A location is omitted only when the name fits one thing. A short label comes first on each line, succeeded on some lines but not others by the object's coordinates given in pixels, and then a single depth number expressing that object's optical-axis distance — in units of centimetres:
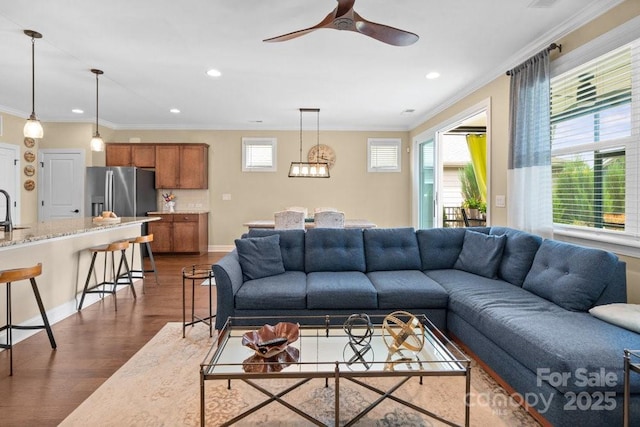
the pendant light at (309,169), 598
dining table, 525
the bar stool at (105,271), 363
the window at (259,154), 744
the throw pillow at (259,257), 309
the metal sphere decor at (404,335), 184
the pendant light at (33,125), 328
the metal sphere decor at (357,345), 180
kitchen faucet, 313
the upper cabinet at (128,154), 703
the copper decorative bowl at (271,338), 173
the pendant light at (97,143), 434
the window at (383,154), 753
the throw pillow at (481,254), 307
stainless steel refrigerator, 636
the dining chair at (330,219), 492
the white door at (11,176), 591
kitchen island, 283
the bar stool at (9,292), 236
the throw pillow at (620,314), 186
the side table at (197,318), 294
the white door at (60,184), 676
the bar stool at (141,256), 429
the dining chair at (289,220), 482
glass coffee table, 156
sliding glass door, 632
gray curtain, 324
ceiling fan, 235
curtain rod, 316
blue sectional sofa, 163
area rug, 184
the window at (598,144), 259
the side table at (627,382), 142
